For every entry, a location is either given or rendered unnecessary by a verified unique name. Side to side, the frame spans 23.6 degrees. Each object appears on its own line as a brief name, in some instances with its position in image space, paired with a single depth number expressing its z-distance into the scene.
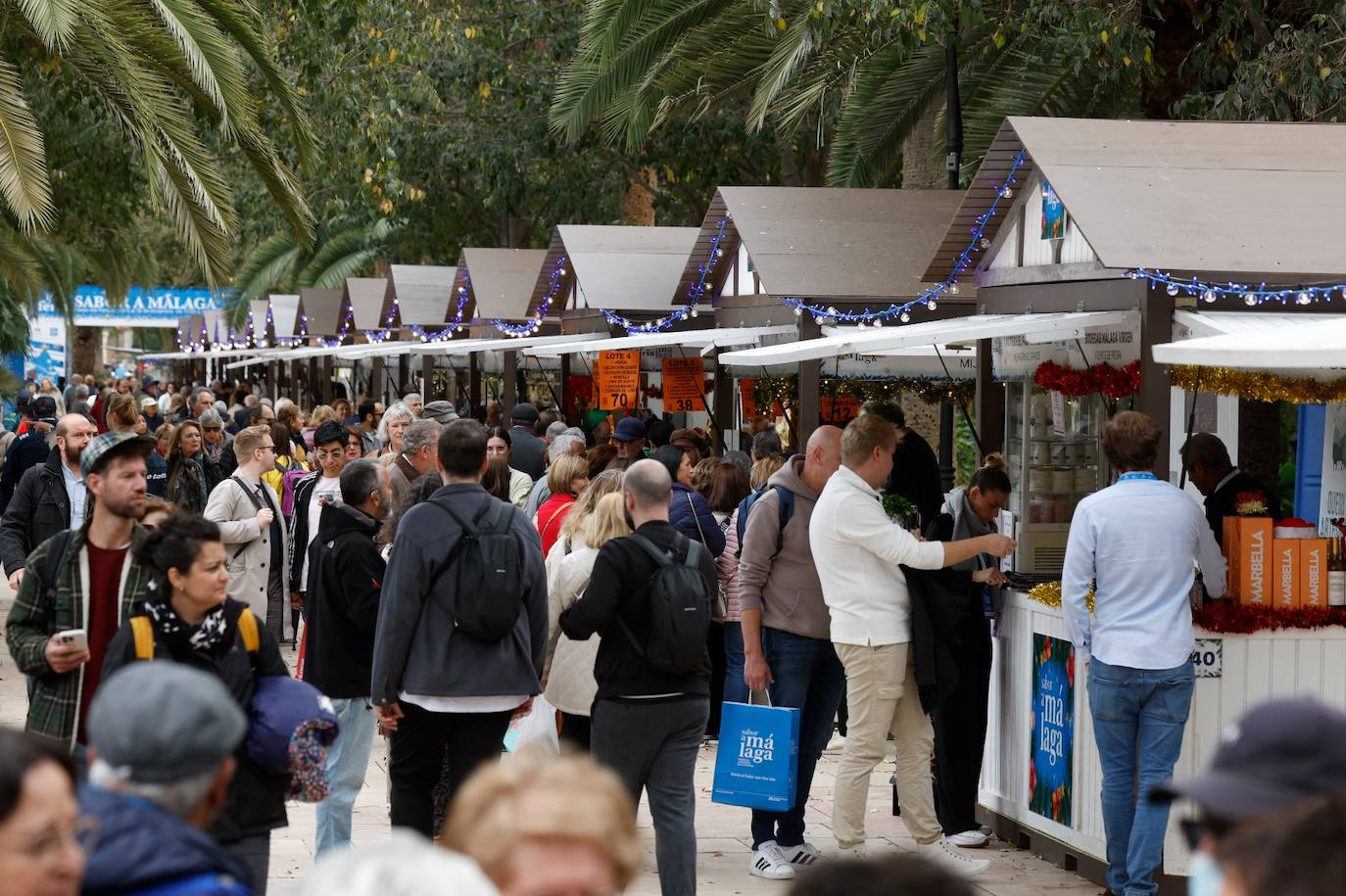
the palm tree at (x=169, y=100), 19.79
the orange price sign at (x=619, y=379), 28.86
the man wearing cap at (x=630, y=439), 22.17
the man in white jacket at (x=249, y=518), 17.03
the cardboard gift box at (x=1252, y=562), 12.91
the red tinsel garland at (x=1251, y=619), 12.68
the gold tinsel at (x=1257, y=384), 14.67
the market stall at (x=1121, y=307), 12.80
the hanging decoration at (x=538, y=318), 35.74
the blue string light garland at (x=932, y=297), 17.25
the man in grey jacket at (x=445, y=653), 11.15
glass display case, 17.86
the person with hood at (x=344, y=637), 12.40
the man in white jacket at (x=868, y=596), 12.82
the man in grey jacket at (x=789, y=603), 13.58
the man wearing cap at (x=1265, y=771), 4.37
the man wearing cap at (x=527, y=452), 24.55
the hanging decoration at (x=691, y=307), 27.15
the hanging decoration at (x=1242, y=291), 13.50
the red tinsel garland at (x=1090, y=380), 15.73
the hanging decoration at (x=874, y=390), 27.96
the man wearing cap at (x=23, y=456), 25.46
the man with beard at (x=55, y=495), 18.04
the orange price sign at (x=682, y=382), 28.82
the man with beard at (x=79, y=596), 9.33
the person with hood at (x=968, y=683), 14.23
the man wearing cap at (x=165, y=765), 5.09
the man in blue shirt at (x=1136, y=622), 12.11
